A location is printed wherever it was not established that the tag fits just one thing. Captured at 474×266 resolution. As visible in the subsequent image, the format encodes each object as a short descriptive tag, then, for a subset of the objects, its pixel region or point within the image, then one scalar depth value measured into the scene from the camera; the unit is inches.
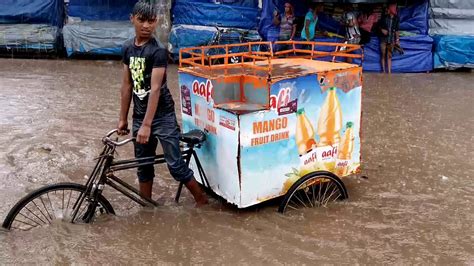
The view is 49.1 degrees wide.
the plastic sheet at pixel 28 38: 508.7
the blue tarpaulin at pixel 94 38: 510.9
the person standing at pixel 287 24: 470.0
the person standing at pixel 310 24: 457.4
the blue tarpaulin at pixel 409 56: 462.6
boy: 152.4
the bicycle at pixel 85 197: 148.7
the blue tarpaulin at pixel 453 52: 459.2
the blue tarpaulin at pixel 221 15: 499.2
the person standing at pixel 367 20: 454.6
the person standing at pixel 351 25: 449.7
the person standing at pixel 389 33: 449.4
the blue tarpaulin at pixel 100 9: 536.1
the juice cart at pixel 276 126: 159.3
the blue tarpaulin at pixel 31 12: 535.2
